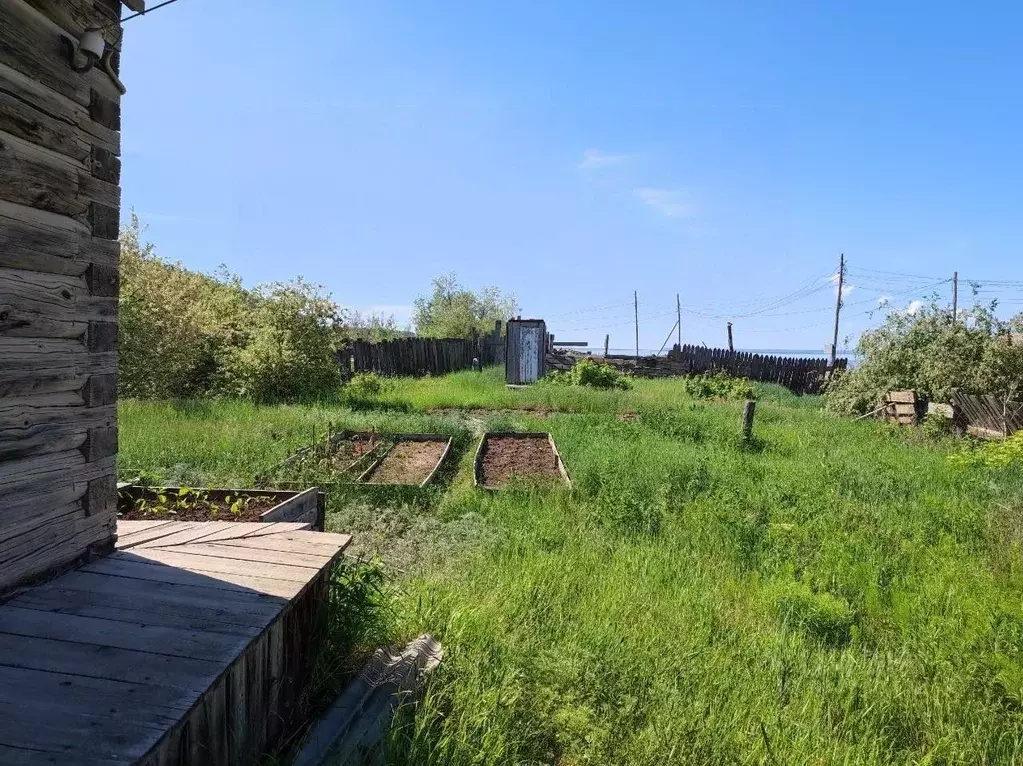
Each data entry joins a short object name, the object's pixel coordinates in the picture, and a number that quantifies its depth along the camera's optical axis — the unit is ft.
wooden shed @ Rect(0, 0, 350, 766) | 5.45
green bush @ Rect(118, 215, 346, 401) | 38.45
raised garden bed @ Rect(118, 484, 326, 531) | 12.97
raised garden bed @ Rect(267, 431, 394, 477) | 22.18
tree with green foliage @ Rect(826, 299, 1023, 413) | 34.14
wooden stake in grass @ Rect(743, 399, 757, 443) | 28.30
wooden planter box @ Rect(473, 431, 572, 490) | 21.35
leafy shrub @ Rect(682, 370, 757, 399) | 49.70
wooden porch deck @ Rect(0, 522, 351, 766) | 4.98
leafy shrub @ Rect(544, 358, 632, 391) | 54.29
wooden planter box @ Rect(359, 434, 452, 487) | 21.12
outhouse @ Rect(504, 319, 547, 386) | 60.90
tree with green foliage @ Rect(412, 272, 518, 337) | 109.81
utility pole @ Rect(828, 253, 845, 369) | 77.27
